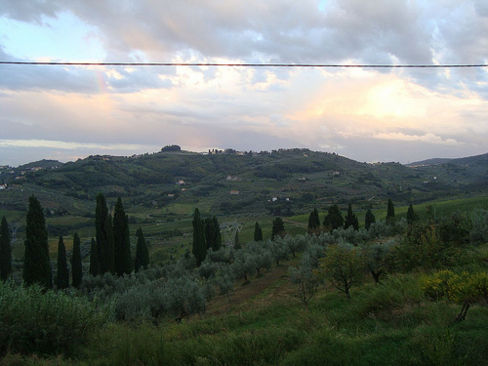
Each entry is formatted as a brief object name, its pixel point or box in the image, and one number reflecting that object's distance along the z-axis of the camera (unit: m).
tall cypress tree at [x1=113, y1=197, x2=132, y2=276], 40.03
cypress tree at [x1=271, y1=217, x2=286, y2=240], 67.06
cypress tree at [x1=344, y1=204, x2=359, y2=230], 57.72
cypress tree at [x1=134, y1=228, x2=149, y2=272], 48.19
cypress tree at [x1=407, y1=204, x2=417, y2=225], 54.34
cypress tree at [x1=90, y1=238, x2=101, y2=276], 44.25
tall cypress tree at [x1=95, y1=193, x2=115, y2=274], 38.22
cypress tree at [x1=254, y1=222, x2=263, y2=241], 65.00
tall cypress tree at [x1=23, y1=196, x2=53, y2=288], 28.33
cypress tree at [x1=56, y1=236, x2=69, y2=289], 38.97
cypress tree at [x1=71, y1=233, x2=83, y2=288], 39.47
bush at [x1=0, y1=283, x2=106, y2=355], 8.30
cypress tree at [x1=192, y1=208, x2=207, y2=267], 48.03
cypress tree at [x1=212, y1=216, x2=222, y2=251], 59.14
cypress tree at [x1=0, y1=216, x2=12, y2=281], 47.44
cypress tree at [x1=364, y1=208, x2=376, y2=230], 60.03
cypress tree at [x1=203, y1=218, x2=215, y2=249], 58.53
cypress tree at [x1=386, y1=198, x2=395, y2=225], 58.20
